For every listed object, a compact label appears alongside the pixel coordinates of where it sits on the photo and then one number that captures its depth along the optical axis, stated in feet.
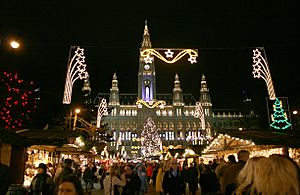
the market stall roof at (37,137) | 28.72
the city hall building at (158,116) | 324.39
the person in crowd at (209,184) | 31.04
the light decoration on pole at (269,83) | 40.68
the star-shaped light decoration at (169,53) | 34.04
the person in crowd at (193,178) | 37.65
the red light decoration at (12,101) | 53.62
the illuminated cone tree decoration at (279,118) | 66.59
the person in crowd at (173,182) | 27.30
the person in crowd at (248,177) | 9.51
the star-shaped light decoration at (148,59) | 34.16
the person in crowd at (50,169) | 38.02
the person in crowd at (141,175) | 36.03
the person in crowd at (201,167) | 44.98
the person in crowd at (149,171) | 69.02
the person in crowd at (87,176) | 52.60
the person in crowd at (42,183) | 21.86
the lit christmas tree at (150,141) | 226.58
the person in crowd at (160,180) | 31.89
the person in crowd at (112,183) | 21.95
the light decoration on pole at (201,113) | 101.14
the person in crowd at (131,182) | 32.63
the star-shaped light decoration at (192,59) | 34.47
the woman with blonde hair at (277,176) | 7.73
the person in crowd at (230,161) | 18.18
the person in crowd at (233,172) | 16.38
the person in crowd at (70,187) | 8.78
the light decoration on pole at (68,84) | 42.52
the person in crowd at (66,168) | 22.59
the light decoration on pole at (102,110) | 79.50
